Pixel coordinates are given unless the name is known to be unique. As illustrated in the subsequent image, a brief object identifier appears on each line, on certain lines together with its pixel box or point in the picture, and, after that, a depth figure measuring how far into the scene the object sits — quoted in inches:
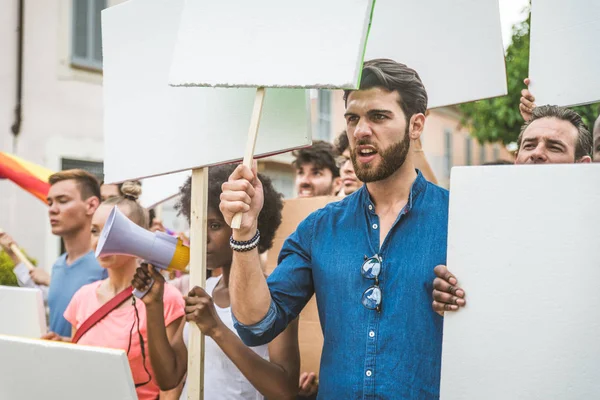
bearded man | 69.7
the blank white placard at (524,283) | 58.5
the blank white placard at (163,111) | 76.7
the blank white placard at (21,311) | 94.9
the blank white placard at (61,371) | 60.3
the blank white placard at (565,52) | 88.6
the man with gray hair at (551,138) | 91.2
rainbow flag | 162.4
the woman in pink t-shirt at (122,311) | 101.9
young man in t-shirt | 145.5
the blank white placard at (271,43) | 63.7
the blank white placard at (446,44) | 88.7
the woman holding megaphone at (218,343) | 79.9
